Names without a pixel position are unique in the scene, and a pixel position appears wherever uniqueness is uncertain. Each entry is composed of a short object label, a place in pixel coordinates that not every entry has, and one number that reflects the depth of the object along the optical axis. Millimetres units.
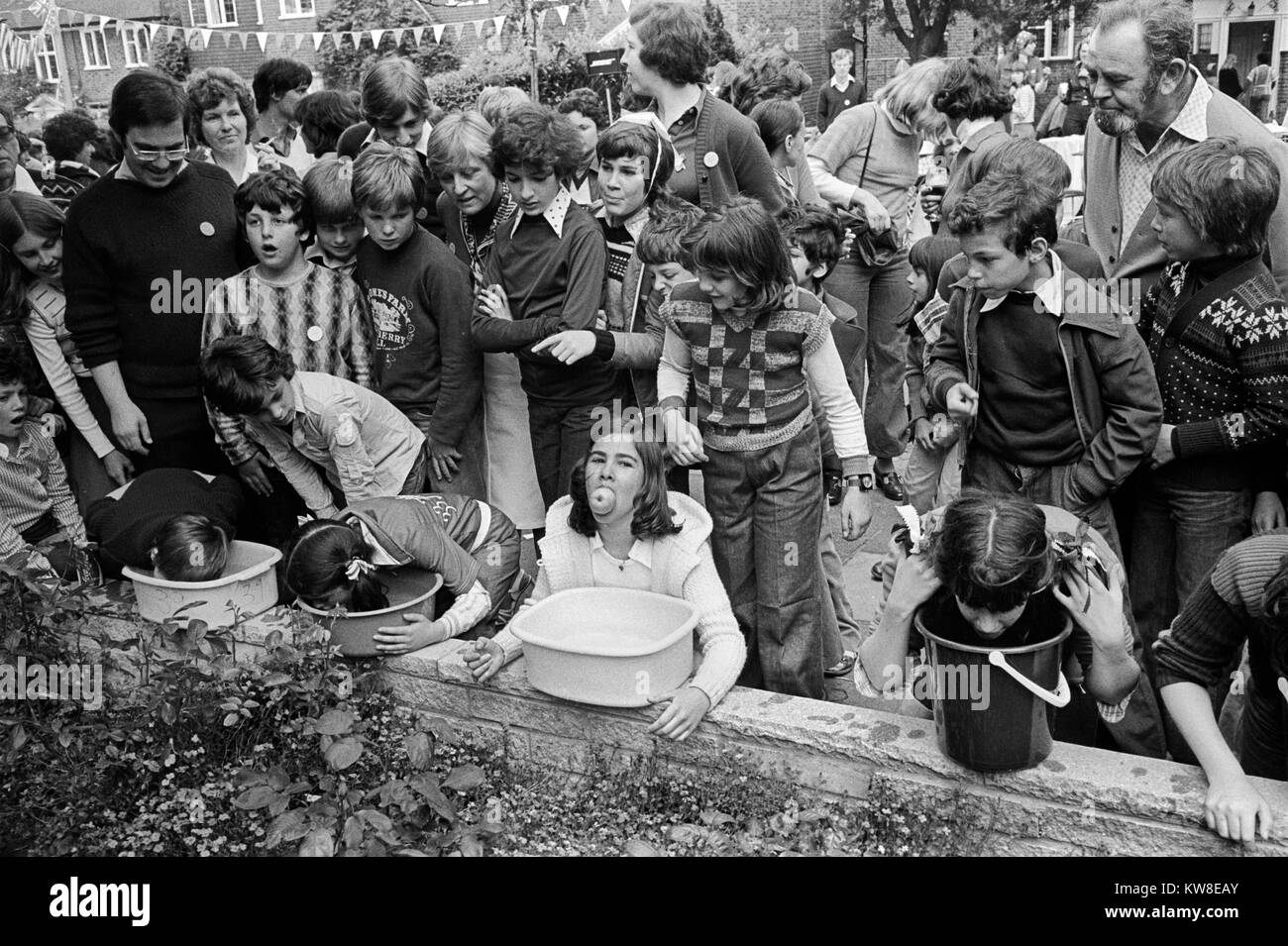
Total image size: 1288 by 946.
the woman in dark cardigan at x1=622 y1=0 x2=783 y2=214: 3912
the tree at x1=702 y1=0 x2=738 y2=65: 18594
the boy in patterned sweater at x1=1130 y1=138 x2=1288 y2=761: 2713
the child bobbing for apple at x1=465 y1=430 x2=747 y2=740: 2992
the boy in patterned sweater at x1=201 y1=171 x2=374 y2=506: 3766
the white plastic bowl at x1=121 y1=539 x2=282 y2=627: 3320
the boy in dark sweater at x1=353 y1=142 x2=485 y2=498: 3705
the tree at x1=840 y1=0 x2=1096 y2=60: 25625
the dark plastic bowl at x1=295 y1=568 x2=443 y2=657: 3193
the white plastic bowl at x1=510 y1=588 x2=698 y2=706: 2832
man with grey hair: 3066
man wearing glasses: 3750
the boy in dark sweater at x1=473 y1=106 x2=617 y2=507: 3555
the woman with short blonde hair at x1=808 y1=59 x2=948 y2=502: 5082
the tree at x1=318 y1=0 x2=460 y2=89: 25875
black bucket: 2367
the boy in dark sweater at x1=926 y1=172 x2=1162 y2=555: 2807
